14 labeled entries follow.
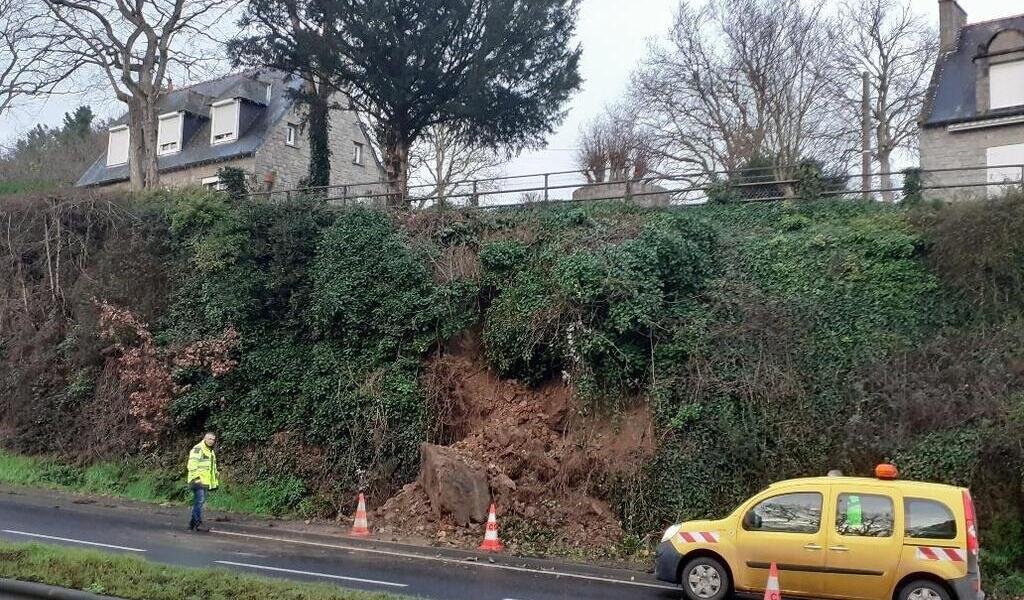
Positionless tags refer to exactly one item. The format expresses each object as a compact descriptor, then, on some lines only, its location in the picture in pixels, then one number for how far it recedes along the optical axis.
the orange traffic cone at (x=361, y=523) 15.15
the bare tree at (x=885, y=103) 35.34
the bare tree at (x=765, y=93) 34.28
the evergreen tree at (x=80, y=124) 64.35
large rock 14.71
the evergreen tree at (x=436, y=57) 25.61
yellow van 9.44
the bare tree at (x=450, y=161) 40.78
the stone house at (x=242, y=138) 37.59
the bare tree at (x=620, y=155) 37.06
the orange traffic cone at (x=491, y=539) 13.72
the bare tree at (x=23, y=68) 27.44
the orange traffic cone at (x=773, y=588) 9.07
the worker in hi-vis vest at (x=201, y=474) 14.91
